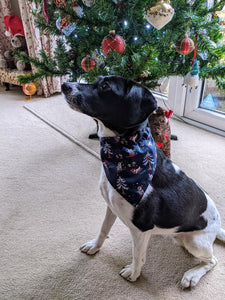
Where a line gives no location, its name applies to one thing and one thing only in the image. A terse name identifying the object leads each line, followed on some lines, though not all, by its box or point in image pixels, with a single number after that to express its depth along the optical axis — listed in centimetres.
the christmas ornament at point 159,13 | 112
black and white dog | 82
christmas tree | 122
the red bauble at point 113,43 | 121
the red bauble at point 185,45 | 128
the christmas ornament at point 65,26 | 138
